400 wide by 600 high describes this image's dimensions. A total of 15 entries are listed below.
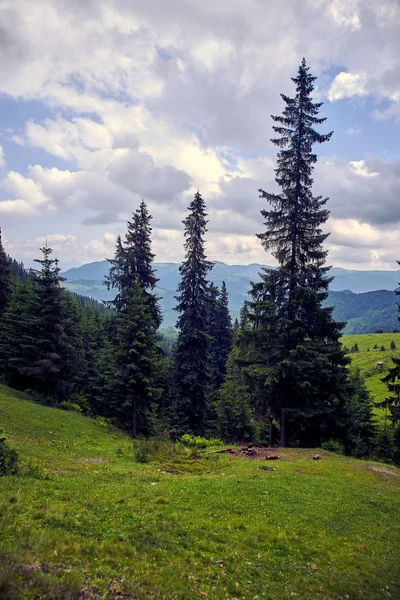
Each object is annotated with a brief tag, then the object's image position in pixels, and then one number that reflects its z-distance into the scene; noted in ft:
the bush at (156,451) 61.87
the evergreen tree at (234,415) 97.76
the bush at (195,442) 78.06
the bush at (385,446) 110.77
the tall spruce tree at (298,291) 79.15
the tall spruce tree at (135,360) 95.40
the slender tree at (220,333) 166.30
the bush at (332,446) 98.85
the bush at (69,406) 100.83
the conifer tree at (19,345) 106.93
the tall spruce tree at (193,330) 107.76
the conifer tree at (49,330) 101.65
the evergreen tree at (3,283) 143.84
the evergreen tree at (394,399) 82.38
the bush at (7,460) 37.01
